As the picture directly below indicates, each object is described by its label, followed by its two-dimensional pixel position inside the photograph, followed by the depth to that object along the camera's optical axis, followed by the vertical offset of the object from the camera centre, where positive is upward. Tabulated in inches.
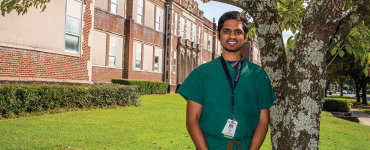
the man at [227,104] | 85.0 -7.6
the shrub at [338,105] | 805.5 -69.7
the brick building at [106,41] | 444.8 +88.6
